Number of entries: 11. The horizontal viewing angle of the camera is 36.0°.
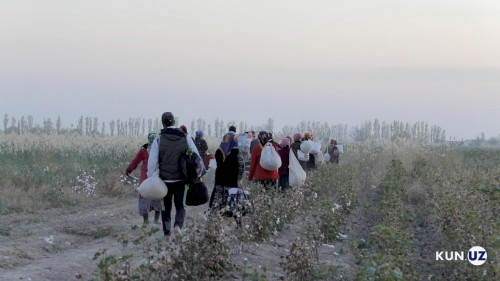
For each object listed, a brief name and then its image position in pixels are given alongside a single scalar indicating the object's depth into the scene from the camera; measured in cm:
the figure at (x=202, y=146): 1852
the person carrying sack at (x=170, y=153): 1035
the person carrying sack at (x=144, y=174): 1270
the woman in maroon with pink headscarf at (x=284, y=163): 1495
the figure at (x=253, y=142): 1983
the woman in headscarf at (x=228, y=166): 1179
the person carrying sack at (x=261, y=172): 1362
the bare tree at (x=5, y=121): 10184
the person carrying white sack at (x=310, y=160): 2033
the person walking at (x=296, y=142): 1864
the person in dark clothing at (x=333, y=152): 2703
